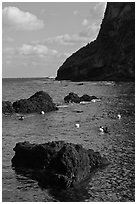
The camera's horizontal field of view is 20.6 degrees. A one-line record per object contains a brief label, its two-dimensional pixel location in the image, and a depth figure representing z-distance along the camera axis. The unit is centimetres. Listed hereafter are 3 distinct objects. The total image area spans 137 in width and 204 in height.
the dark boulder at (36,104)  5747
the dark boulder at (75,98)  7057
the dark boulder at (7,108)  5697
